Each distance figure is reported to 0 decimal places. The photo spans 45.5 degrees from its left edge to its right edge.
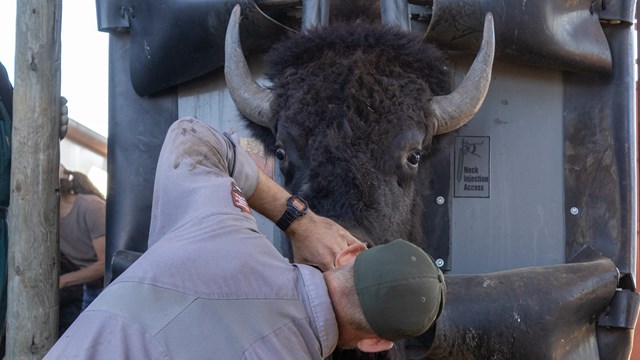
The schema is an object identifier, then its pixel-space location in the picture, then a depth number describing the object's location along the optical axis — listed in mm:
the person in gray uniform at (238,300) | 1850
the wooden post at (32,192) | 3871
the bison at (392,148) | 3230
